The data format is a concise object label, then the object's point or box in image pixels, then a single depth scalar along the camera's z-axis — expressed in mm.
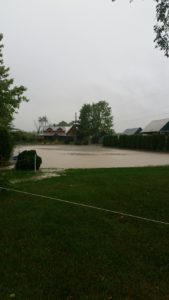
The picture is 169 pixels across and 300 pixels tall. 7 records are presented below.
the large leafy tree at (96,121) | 44254
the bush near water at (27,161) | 8048
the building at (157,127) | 28055
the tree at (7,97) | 5572
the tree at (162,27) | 3631
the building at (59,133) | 53917
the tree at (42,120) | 67341
